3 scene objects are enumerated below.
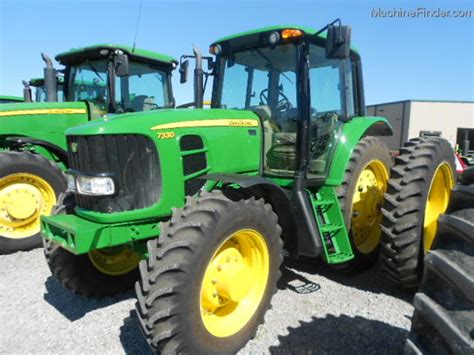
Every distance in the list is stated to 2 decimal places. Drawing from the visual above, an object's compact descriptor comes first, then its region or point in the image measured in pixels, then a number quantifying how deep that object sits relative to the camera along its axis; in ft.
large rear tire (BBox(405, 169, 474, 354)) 5.07
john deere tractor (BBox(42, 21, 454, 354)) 8.46
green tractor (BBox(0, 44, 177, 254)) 17.39
